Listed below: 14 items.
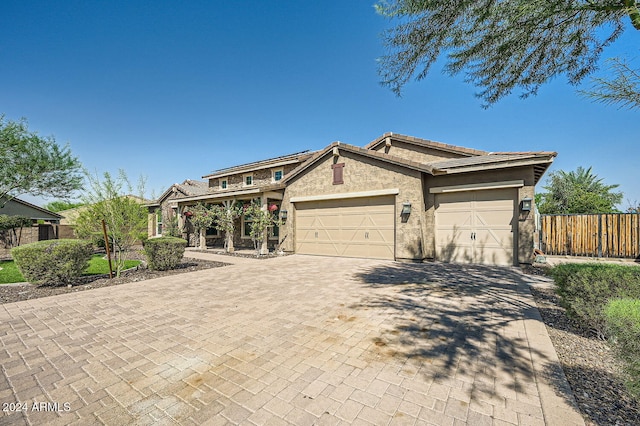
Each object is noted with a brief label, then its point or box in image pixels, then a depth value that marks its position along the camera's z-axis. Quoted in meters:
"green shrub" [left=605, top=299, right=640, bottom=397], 1.96
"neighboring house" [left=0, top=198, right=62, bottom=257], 14.19
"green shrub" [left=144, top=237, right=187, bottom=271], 8.77
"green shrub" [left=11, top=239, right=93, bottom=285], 6.50
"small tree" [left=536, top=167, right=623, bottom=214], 28.98
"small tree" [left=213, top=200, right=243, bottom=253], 13.73
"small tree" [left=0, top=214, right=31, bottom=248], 13.74
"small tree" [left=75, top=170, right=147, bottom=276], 7.62
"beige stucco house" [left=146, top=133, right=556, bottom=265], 9.36
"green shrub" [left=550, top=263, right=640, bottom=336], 3.70
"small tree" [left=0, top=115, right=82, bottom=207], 14.20
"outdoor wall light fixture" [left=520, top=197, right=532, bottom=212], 8.92
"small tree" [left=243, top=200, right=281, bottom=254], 12.59
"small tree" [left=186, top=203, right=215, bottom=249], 14.39
